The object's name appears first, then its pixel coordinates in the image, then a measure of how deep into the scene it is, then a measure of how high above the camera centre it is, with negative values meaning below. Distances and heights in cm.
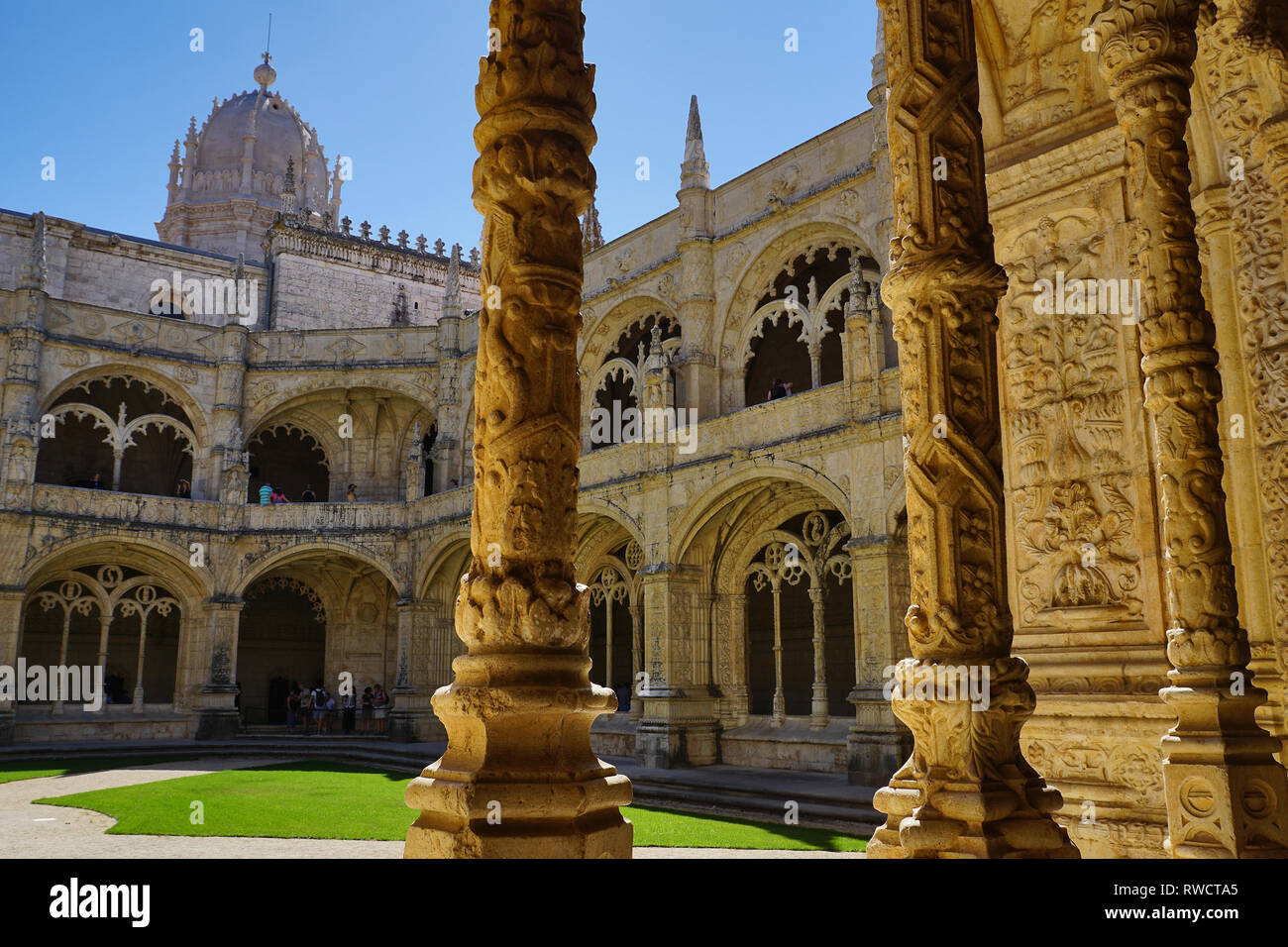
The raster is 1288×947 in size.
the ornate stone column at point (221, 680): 2172 -52
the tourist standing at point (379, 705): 2441 -122
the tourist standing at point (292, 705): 2428 -120
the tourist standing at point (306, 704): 2412 -115
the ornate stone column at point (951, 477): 316 +57
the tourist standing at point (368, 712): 2452 -137
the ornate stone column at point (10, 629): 2012 +52
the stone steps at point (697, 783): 1141 -178
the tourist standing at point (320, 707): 2397 -121
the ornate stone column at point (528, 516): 257 +37
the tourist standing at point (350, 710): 2428 -131
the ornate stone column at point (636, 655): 1852 -3
